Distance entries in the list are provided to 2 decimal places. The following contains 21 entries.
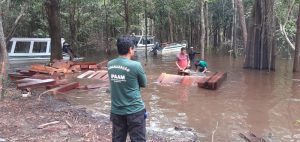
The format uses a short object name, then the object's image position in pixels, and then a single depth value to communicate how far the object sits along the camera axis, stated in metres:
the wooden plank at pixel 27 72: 10.09
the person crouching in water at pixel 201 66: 10.04
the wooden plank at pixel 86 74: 10.51
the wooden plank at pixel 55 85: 8.01
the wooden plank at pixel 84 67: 12.02
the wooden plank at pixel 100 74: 10.19
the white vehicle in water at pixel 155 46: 21.12
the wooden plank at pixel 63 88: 7.44
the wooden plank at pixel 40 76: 9.15
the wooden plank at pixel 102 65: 12.31
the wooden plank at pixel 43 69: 10.40
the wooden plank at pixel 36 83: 7.63
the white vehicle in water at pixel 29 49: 15.23
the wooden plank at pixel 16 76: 9.77
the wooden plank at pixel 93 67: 11.99
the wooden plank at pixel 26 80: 8.17
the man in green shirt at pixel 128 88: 2.74
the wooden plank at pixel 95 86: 8.31
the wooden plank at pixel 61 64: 11.15
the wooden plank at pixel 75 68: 11.57
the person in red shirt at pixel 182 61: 9.68
